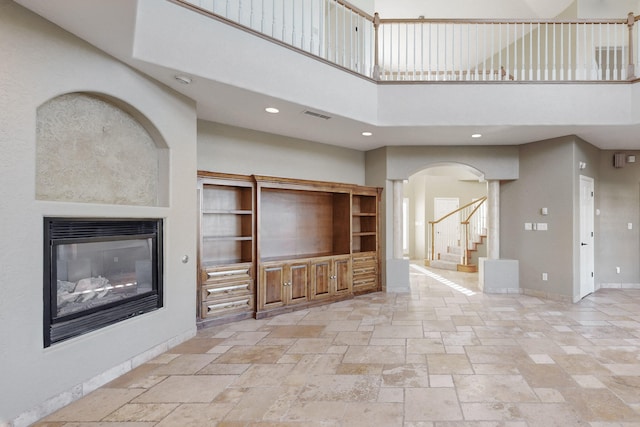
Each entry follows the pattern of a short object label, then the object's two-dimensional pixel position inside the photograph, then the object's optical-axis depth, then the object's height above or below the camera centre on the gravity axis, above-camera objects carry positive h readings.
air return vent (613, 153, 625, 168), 6.16 +1.03
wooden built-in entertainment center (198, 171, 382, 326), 4.25 -0.43
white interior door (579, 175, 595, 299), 5.59 -0.36
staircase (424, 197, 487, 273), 8.20 -0.62
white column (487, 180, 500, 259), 6.08 -0.06
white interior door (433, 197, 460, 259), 9.34 -0.46
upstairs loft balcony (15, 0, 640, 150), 2.82 +1.49
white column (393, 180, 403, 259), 6.09 -0.04
